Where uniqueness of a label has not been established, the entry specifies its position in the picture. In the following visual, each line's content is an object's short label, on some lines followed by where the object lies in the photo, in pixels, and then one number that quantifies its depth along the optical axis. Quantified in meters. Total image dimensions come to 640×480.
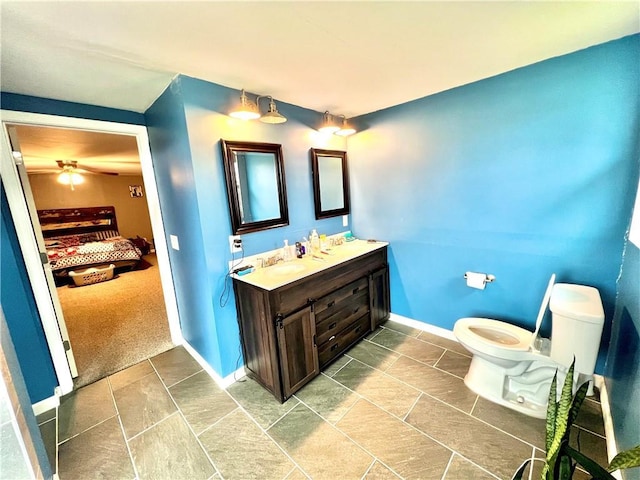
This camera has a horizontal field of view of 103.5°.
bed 4.76
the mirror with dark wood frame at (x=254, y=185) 1.89
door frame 1.73
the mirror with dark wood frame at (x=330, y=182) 2.51
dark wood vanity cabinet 1.72
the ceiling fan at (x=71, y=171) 4.43
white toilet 1.42
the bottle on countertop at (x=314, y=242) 2.45
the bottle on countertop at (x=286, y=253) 2.24
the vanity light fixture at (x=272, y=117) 1.79
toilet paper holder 2.11
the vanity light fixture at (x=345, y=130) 2.44
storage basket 4.59
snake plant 0.70
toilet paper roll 2.12
